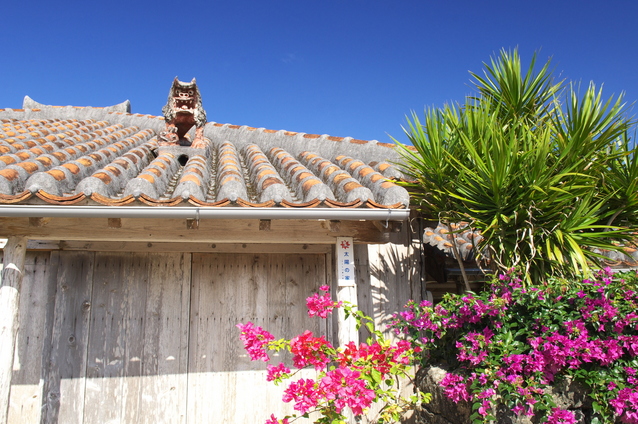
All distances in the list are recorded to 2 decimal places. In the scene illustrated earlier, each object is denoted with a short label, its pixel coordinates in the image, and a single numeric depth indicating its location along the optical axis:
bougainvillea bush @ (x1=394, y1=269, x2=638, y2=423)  3.27
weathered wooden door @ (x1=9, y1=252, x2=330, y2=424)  4.71
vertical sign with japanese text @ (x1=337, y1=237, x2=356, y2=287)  4.23
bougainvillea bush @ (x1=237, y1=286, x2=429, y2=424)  3.08
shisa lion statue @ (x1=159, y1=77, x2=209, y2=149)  6.56
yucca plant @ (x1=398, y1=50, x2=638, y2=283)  3.97
